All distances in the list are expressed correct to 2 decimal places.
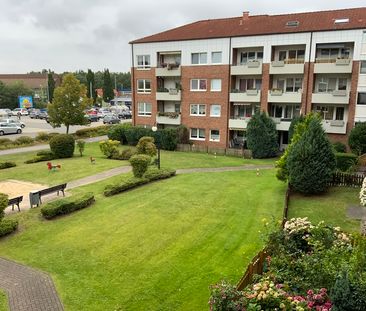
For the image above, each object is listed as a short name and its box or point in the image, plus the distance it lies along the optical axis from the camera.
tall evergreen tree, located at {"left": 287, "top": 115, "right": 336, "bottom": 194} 19.75
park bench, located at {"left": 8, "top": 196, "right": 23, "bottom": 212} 17.22
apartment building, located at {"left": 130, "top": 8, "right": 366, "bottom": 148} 32.91
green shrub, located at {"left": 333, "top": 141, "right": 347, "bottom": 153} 32.30
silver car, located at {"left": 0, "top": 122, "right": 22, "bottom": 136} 48.87
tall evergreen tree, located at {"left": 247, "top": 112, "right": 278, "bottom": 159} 34.75
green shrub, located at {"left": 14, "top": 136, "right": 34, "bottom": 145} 40.66
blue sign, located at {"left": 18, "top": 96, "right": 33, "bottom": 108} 92.75
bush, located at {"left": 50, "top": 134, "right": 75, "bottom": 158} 32.92
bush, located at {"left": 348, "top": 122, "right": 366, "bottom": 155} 29.78
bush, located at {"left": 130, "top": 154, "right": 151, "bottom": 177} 22.95
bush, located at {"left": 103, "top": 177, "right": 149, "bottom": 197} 20.59
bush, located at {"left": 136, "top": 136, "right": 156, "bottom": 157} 31.30
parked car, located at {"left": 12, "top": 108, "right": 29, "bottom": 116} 80.78
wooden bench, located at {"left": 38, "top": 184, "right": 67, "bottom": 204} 19.01
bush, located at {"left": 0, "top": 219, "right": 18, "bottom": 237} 14.86
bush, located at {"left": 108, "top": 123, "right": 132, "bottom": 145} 42.84
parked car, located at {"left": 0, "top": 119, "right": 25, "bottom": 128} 52.33
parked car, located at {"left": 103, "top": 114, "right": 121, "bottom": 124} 65.50
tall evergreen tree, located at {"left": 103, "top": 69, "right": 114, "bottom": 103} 113.01
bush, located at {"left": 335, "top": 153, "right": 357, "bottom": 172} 26.69
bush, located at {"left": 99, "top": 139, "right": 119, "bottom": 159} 33.06
